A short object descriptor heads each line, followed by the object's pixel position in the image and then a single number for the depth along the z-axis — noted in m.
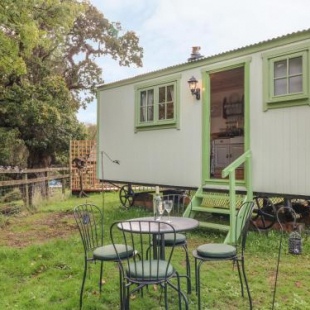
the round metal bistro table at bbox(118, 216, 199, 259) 2.79
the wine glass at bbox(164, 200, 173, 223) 3.23
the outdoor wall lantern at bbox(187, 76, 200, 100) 6.38
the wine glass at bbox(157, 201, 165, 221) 3.23
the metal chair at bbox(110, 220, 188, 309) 2.53
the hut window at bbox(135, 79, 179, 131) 6.87
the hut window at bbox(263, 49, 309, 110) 5.02
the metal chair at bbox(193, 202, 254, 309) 2.98
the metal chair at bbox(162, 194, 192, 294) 3.36
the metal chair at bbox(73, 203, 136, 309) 3.03
